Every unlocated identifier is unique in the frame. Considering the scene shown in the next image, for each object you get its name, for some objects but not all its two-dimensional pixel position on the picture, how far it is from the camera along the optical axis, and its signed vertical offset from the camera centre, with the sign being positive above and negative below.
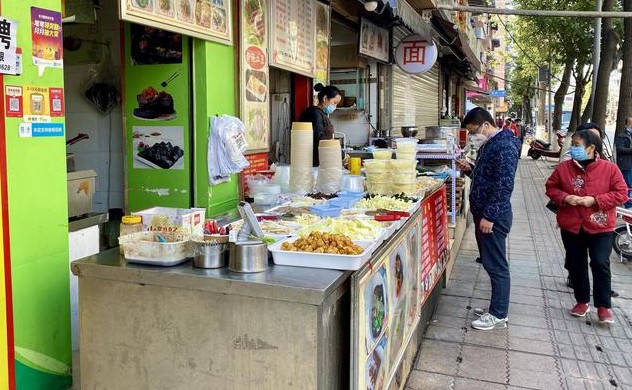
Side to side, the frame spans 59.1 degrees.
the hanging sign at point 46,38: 2.80 +0.59
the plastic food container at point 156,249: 2.51 -0.44
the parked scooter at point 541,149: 23.89 +0.04
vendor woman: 6.23 +0.42
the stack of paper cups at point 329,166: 4.84 -0.13
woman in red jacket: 4.89 -0.50
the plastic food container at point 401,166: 4.77 -0.13
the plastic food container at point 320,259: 2.48 -0.49
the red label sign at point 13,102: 2.65 +0.24
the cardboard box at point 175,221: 2.75 -0.35
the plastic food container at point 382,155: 4.98 -0.04
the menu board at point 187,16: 3.65 +1.00
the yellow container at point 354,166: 5.69 -0.16
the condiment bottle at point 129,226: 2.78 -0.37
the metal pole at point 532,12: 9.25 +2.39
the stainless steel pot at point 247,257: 2.44 -0.46
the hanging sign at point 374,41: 8.49 +1.80
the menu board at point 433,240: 4.68 -0.84
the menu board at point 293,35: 5.89 +1.31
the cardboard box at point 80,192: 3.47 -0.26
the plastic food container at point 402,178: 4.77 -0.23
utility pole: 15.54 +2.87
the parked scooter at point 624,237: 7.38 -1.19
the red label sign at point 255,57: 5.32 +0.92
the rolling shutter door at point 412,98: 11.43 +1.32
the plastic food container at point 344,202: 4.13 -0.39
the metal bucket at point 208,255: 2.49 -0.46
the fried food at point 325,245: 2.55 -0.44
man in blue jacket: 4.68 -0.43
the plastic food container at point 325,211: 3.77 -0.41
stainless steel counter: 2.24 -0.54
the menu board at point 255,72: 5.23 +0.77
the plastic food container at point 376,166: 4.82 -0.13
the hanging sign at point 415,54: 10.05 +1.76
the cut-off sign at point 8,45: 2.60 +0.50
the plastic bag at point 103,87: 5.14 +0.60
